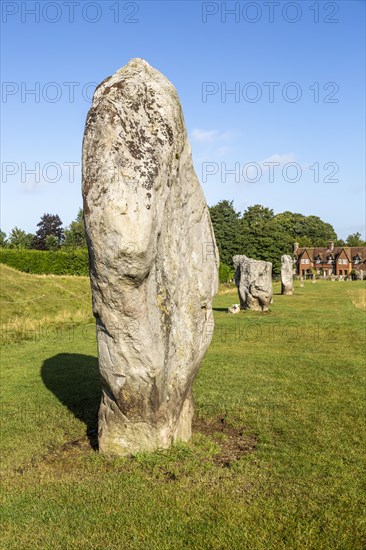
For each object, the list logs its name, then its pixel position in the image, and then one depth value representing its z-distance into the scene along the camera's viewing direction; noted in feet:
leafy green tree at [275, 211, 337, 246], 439.63
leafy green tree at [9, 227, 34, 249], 257.96
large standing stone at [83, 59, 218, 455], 22.04
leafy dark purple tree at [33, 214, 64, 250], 283.79
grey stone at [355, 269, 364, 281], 269.13
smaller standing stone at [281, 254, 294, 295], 131.75
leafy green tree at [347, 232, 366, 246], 405.39
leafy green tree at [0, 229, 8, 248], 256.40
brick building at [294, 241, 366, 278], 350.43
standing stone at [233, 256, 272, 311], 87.97
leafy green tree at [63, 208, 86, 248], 269.64
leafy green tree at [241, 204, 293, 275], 255.91
